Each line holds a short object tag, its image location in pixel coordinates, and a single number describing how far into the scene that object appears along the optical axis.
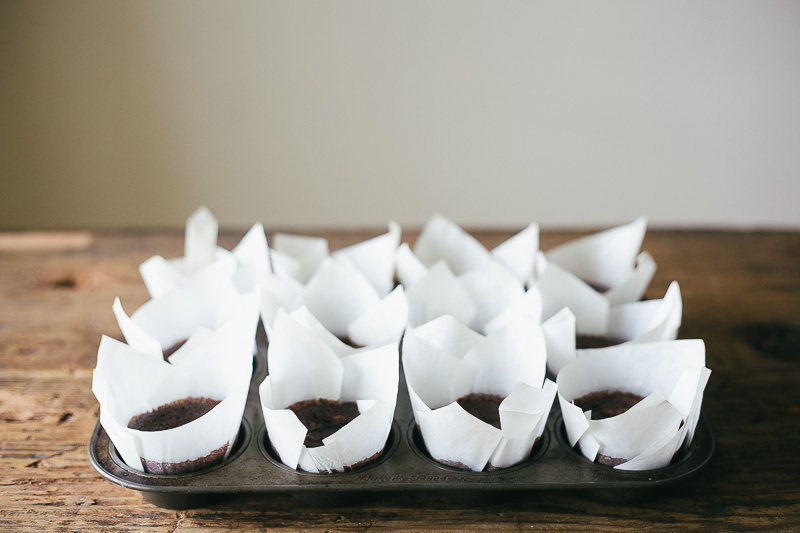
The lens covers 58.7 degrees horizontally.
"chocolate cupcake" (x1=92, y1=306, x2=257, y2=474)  0.64
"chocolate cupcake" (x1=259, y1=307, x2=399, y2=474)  0.65
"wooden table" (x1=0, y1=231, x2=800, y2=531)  0.65
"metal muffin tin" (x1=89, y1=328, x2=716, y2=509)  0.64
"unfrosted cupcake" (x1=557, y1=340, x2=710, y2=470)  0.64
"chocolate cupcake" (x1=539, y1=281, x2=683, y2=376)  0.76
